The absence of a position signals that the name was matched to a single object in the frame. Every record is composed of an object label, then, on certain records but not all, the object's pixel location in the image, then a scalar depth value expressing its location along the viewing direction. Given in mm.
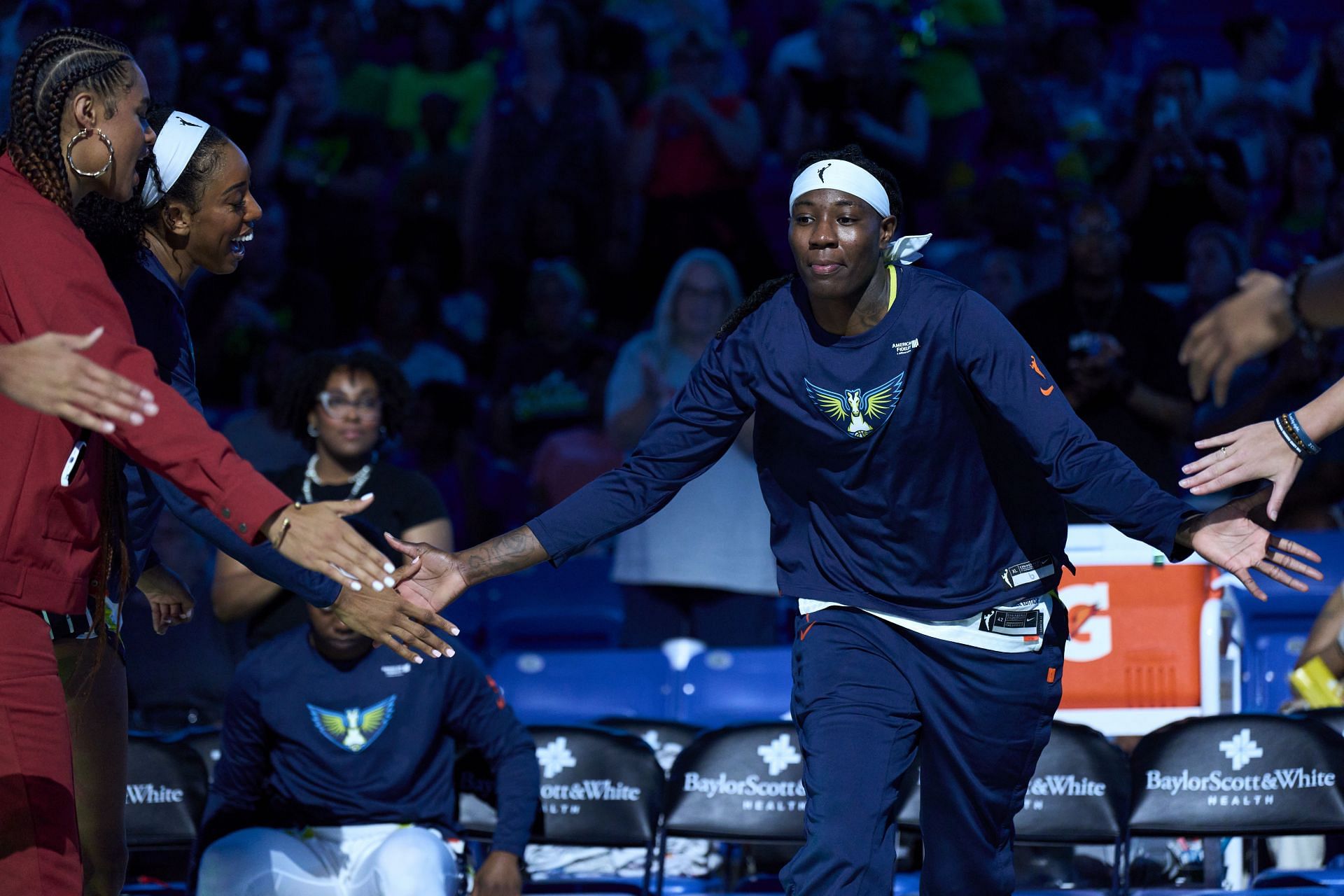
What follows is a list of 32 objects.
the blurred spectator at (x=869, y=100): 16703
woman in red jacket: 5895
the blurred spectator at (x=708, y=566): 13023
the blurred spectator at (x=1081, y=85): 17687
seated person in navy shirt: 9828
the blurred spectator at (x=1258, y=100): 17000
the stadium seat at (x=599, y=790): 10195
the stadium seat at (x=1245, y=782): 9820
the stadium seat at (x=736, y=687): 12242
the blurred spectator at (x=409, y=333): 16484
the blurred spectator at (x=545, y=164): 17297
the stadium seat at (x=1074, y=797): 9891
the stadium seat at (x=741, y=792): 10180
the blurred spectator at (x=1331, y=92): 16656
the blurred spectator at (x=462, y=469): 15562
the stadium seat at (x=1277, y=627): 12453
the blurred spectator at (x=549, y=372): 16016
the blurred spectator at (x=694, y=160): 16734
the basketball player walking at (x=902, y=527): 7641
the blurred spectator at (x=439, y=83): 18281
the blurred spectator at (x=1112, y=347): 12836
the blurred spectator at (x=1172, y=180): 16344
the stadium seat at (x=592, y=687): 12461
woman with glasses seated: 11266
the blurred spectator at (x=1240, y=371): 13977
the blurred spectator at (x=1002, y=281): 15305
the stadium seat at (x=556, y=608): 14734
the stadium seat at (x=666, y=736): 11273
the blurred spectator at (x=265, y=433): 14641
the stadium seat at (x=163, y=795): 10383
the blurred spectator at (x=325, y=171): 17891
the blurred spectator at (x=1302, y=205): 16500
